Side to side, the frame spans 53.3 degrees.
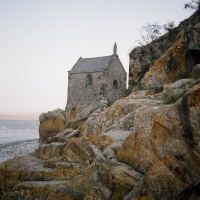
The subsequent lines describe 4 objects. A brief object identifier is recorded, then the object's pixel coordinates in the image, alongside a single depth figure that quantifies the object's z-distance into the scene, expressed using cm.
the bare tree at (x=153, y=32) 1627
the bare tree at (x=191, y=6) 1365
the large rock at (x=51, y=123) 3253
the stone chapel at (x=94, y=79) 3766
